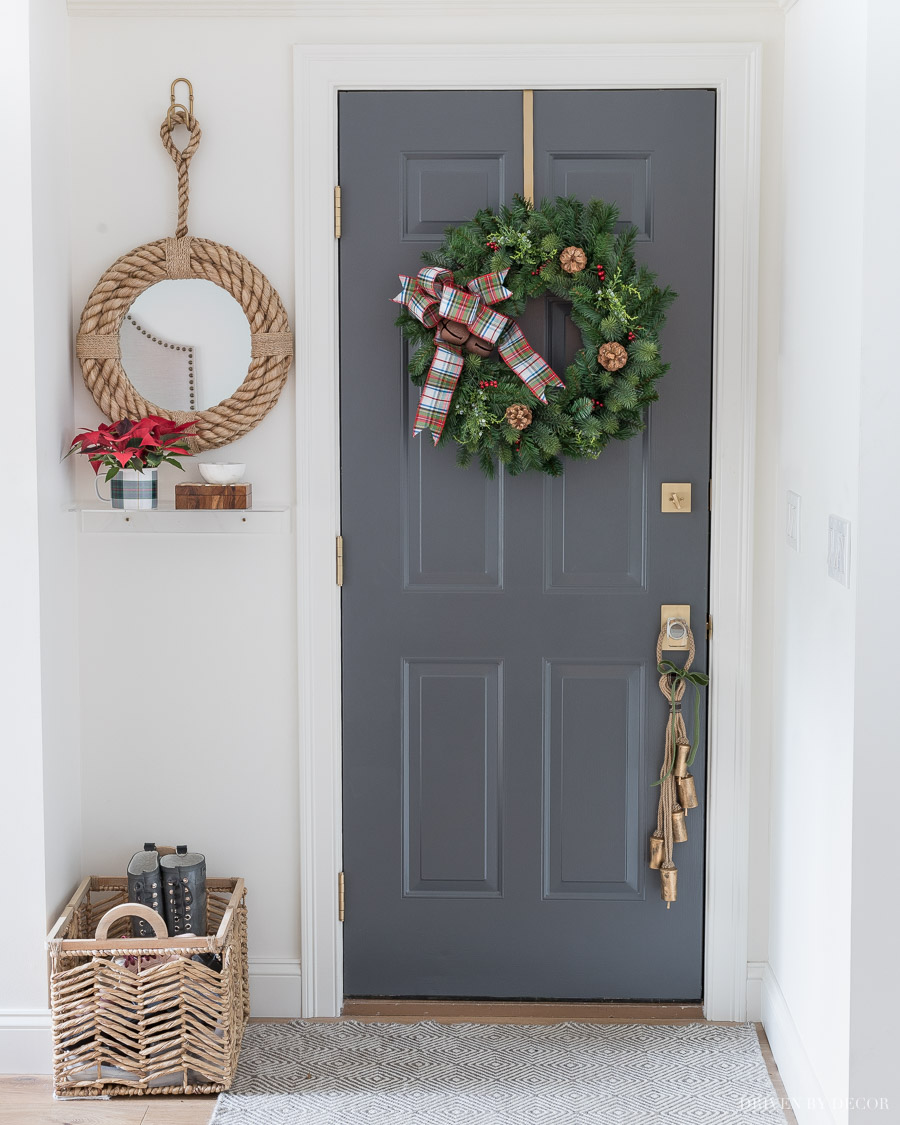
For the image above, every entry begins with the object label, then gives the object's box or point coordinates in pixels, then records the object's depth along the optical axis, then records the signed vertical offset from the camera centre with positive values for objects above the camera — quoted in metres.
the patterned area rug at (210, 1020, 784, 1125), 2.12 -1.21
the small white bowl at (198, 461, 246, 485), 2.27 +0.06
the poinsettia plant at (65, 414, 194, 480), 2.20 +0.12
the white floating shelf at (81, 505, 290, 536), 2.28 -0.04
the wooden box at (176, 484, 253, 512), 2.28 +0.01
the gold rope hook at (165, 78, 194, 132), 2.28 +0.86
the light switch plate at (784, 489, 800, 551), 2.17 -0.04
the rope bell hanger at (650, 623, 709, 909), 2.38 -0.62
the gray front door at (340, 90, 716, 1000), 2.32 -0.25
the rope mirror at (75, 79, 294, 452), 2.31 +0.40
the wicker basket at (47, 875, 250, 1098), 2.15 -1.05
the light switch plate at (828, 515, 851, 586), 1.80 -0.08
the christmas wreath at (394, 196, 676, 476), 2.21 +0.36
